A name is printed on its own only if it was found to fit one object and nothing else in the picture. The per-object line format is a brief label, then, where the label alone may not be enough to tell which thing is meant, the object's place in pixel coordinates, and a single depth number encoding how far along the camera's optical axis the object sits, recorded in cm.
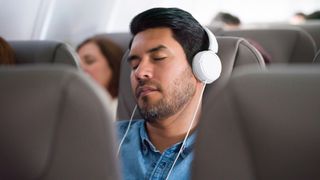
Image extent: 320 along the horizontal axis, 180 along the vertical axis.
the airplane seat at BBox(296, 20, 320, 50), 280
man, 156
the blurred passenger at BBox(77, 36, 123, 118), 287
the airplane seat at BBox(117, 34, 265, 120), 172
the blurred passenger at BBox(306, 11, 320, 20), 526
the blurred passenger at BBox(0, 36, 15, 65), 198
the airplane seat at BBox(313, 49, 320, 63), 196
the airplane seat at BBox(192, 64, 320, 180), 73
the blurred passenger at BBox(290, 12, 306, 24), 640
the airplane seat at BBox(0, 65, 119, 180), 78
